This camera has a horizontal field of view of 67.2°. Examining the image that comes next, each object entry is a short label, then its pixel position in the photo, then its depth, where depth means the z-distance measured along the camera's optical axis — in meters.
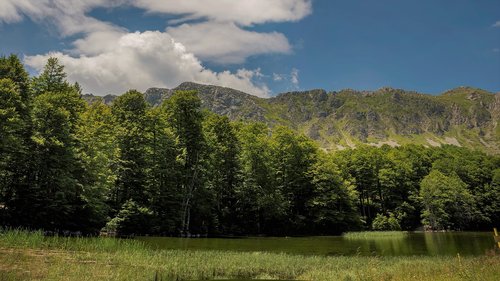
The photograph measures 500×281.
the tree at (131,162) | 49.38
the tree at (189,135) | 56.34
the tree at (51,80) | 51.25
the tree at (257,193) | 63.06
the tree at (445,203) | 82.06
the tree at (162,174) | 51.38
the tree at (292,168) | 71.47
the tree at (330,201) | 69.69
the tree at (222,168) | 60.78
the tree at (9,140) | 33.22
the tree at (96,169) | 42.28
